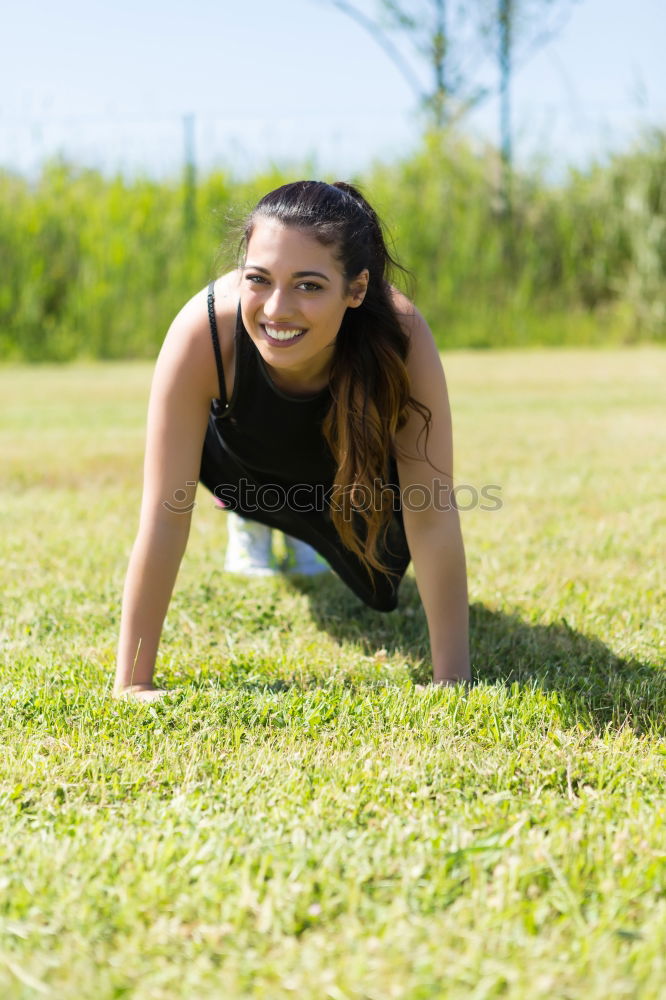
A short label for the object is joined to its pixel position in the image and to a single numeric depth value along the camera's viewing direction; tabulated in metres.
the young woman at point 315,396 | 2.35
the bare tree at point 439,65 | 14.31
